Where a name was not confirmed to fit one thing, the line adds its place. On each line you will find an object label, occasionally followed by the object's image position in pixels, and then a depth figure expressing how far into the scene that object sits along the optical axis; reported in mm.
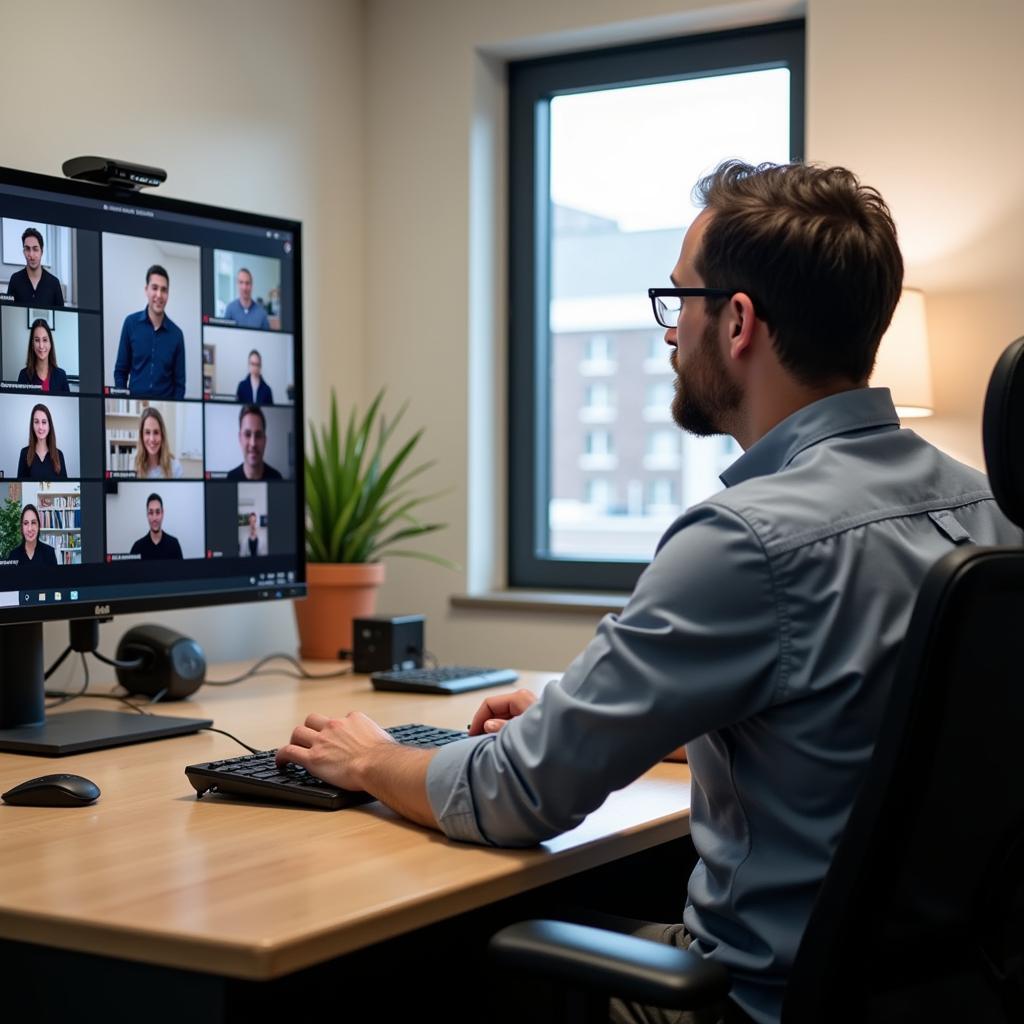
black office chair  999
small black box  2420
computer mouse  1433
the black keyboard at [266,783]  1427
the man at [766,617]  1144
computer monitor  1729
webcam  1811
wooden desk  1034
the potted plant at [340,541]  2615
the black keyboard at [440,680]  2205
